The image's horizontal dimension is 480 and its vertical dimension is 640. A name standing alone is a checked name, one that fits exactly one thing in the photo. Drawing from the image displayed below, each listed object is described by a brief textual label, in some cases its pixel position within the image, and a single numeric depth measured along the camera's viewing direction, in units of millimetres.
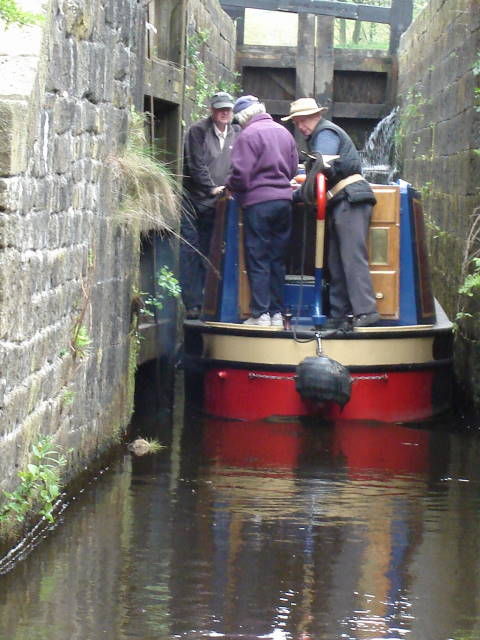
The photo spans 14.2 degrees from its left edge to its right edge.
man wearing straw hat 13847
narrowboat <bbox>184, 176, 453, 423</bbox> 13810
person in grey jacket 16139
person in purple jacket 14129
